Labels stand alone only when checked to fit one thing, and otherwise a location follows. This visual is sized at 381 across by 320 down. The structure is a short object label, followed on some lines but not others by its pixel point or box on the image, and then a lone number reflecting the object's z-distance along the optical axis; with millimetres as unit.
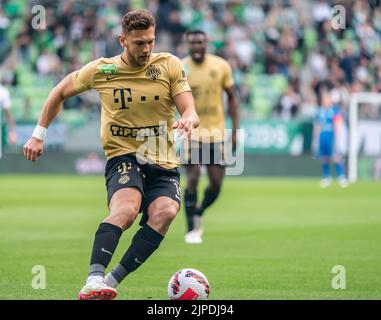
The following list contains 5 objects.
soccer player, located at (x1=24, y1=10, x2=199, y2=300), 8344
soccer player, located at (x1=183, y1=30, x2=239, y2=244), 13688
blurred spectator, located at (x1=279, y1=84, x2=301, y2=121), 30125
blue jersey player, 27328
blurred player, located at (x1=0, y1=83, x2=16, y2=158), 19969
